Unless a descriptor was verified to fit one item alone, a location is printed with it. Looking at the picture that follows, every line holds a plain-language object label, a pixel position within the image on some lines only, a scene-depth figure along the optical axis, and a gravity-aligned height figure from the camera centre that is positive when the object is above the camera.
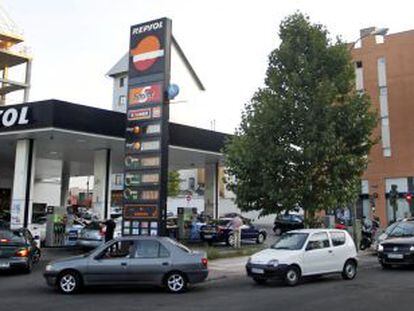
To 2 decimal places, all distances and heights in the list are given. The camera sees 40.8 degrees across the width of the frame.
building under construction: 52.69 +15.88
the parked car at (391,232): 19.72 +0.01
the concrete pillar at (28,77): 54.51 +14.55
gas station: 23.27 +4.14
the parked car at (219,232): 27.36 -0.12
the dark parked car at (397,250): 18.02 -0.58
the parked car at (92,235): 22.59 -0.31
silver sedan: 12.92 -0.89
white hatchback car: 14.49 -0.70
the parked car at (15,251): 16.16 -0.71
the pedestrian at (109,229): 21.70 -0.04
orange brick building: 53.91 +11.14
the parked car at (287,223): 38.97 +0.55
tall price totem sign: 18.88 +3.41
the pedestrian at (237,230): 26.30 +0.00
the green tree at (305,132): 20.66 +3.71
